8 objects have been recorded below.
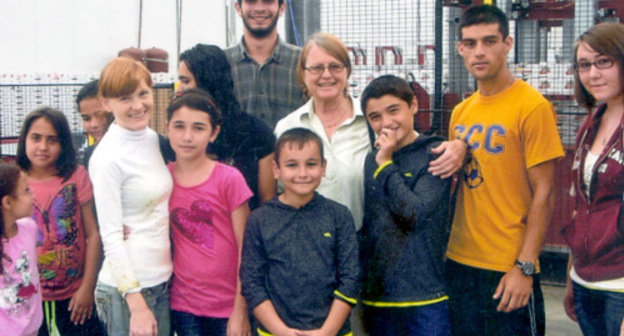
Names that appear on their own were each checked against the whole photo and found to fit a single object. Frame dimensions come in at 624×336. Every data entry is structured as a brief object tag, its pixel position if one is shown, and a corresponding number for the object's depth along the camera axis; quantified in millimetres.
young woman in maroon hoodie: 2105
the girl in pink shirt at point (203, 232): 2391
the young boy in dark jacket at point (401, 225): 2344
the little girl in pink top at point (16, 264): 2498
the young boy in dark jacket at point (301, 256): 2303
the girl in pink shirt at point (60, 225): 2695
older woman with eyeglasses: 2514
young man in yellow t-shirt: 2389
